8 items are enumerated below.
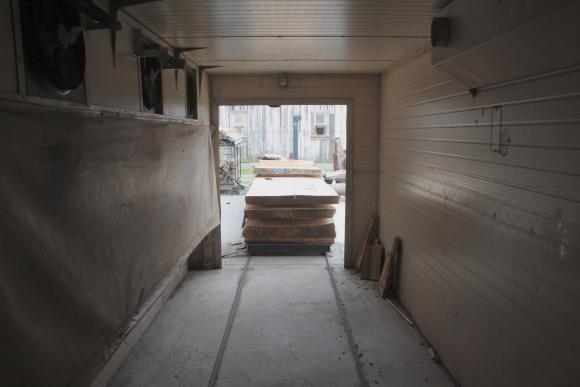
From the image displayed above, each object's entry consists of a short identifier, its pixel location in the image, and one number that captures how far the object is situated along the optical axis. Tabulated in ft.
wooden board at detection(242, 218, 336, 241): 23.75
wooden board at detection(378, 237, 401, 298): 17.75
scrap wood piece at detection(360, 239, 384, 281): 19.90
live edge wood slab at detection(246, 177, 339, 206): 24.00
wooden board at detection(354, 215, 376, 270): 21.09
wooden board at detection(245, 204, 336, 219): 23.82
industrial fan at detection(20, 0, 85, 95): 6.87
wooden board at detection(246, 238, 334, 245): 23.85
